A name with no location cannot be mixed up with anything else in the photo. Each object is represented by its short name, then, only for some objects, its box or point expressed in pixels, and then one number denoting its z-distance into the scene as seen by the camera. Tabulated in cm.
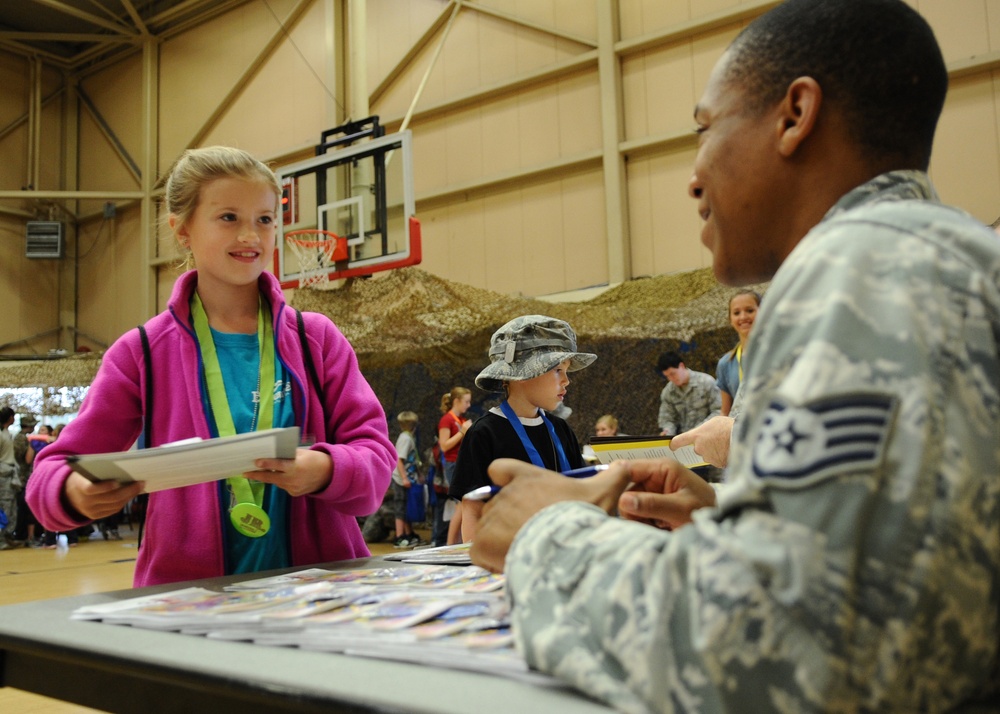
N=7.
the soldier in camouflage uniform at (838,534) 59
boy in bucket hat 268
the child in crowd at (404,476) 941
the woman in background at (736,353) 476
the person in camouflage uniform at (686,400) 662
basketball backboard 848
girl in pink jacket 150
